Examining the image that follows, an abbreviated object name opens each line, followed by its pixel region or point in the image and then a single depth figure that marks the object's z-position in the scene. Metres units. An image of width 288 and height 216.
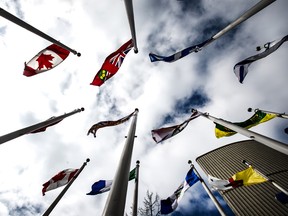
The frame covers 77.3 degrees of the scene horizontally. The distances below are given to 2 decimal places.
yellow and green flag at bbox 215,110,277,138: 9.98
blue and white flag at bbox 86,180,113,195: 9.42
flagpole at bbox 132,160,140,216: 7.20
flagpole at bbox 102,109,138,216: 2.70
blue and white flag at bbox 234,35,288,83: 7.34
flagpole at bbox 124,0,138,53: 5.08
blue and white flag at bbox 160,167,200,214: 9.35
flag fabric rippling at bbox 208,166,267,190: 8.16
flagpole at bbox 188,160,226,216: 7.66
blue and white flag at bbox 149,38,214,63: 8.16
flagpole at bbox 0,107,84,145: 6.08
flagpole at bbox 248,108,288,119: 10.65
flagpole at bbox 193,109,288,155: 5.30
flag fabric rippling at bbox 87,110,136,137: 9.87
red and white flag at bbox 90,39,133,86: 8.72
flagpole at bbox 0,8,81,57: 5.45
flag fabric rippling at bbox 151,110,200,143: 9.12
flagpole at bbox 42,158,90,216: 7.62
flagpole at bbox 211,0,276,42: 5.07
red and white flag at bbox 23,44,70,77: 8.09
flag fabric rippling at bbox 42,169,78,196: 9.22
